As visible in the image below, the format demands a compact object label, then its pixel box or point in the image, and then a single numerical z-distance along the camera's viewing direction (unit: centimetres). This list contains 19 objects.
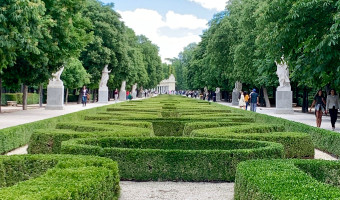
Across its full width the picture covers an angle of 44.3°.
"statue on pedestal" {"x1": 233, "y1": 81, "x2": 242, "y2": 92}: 4344
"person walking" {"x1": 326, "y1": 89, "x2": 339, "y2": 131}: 1644
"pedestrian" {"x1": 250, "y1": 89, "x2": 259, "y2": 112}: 2638
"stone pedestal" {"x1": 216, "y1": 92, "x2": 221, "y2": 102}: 6264
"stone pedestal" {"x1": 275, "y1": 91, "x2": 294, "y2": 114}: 2806
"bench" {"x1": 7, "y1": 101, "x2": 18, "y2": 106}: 3903
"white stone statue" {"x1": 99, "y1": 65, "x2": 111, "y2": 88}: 4306
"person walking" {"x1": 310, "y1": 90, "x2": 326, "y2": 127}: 1694
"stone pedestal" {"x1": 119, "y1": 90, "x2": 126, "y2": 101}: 5769
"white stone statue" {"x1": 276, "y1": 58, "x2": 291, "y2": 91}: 2785
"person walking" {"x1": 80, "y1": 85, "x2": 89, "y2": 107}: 3506
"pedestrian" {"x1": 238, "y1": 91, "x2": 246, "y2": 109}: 3103
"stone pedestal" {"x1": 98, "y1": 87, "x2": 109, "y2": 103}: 4344
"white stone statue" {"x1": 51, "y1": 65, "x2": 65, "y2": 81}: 2844
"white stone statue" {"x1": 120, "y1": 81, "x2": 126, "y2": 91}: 5753
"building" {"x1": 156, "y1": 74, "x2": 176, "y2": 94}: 14788
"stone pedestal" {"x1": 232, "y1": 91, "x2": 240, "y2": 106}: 4416
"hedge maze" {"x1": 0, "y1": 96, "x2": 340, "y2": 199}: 529
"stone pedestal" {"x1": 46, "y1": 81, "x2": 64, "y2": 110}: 2842
